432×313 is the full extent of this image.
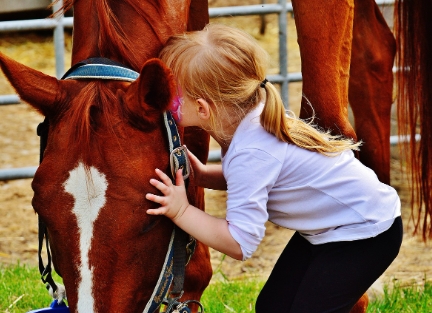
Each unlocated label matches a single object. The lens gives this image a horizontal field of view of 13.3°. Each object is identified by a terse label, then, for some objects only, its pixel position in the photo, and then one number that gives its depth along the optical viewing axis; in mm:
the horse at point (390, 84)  4424
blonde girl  3468
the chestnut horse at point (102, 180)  3321
